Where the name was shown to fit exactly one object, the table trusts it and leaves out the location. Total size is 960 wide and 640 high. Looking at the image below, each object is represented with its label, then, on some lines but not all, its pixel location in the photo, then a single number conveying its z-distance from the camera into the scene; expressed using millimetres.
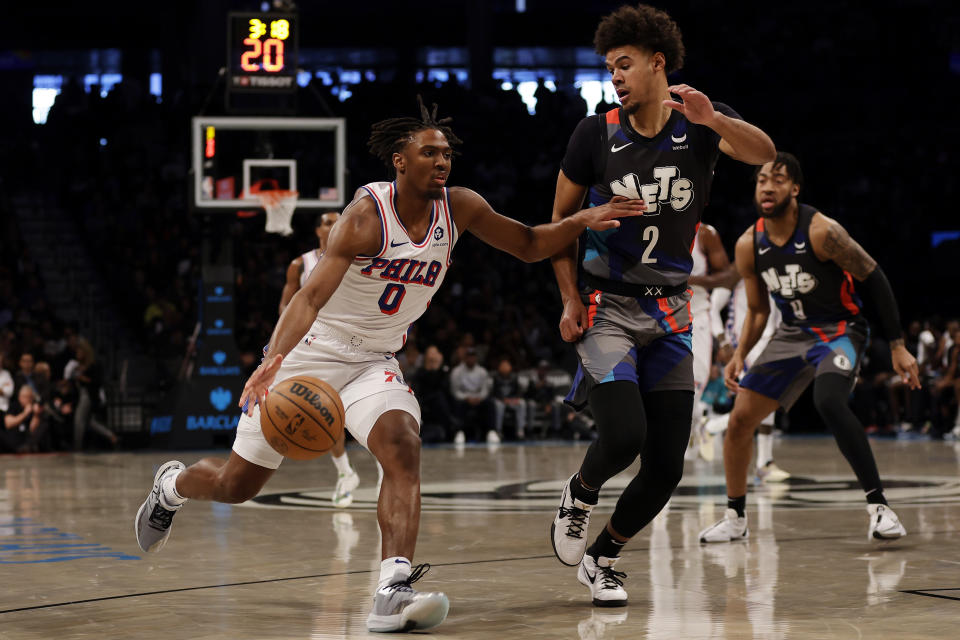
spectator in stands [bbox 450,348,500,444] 16062
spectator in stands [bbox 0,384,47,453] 13836
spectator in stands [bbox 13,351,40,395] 13984
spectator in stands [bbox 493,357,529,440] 16188
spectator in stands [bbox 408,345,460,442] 15812
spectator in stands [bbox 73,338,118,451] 14445
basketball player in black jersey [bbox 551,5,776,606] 4969
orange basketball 4680
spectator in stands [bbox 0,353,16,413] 13852
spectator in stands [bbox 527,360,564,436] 16608
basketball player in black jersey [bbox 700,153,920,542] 6719
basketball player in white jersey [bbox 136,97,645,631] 4680
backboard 13602
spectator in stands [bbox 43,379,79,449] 14344
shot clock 13594
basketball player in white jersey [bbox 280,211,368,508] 8656
